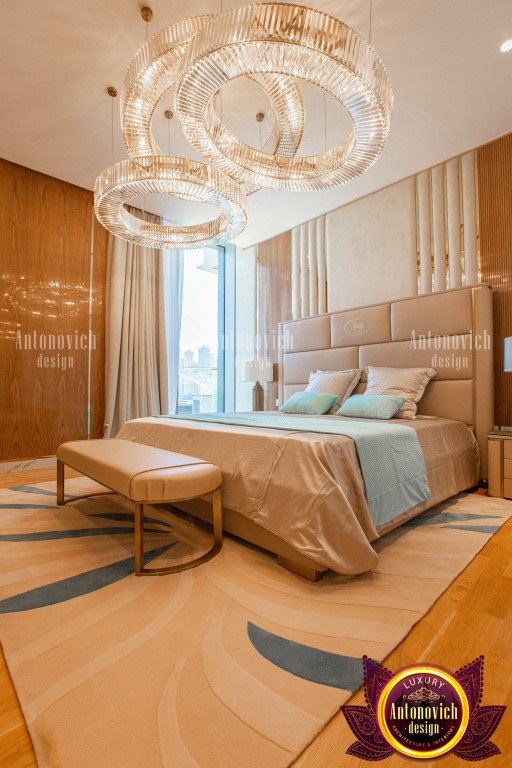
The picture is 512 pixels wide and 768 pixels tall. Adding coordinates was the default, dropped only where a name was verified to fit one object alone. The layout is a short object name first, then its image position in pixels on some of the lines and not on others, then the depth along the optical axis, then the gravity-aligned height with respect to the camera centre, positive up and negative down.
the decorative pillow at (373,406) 2.98 -0.12
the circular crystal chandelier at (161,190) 2.28 +1.31
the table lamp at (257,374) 5.07 +0.25
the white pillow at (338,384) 3.67 +0.09
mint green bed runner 1.83 -0.36
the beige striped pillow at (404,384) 3.10 +0.07
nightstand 2.80 -0.55
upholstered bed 1.59 -0.27
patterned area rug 0.90 -0.81
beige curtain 4.57 +0.80
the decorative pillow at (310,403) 3.50 -0.10
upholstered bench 1.68 -0.40
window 5.50 +0.91
